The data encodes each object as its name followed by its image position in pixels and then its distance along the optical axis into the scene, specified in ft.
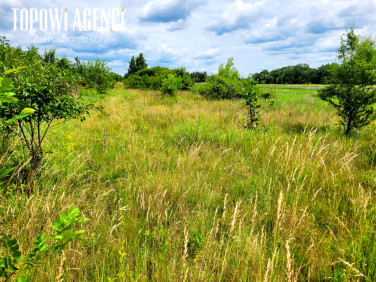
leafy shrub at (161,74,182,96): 48.62
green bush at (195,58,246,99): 49.75
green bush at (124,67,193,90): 85.20
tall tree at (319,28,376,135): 17.97
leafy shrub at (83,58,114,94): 70.59
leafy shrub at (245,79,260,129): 19.60
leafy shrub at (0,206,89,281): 2.97
